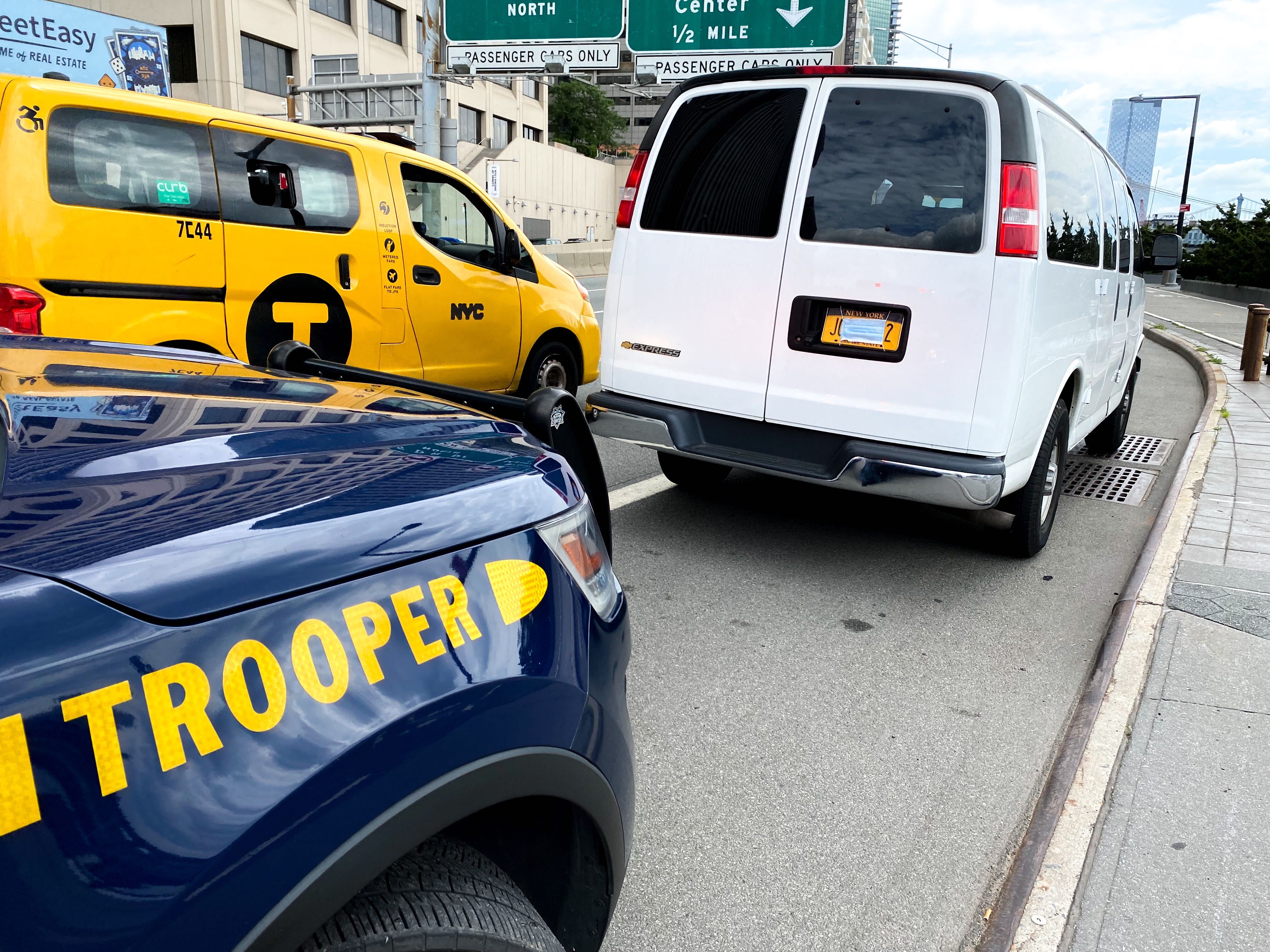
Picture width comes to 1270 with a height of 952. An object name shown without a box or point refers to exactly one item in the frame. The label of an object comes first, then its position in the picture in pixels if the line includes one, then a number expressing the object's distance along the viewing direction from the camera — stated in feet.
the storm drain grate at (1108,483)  21.80
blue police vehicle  3.22
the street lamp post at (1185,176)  117.39
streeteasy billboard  82.79
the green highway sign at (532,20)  57.06
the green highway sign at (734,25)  54.24
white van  13.62
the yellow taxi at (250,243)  15.31
